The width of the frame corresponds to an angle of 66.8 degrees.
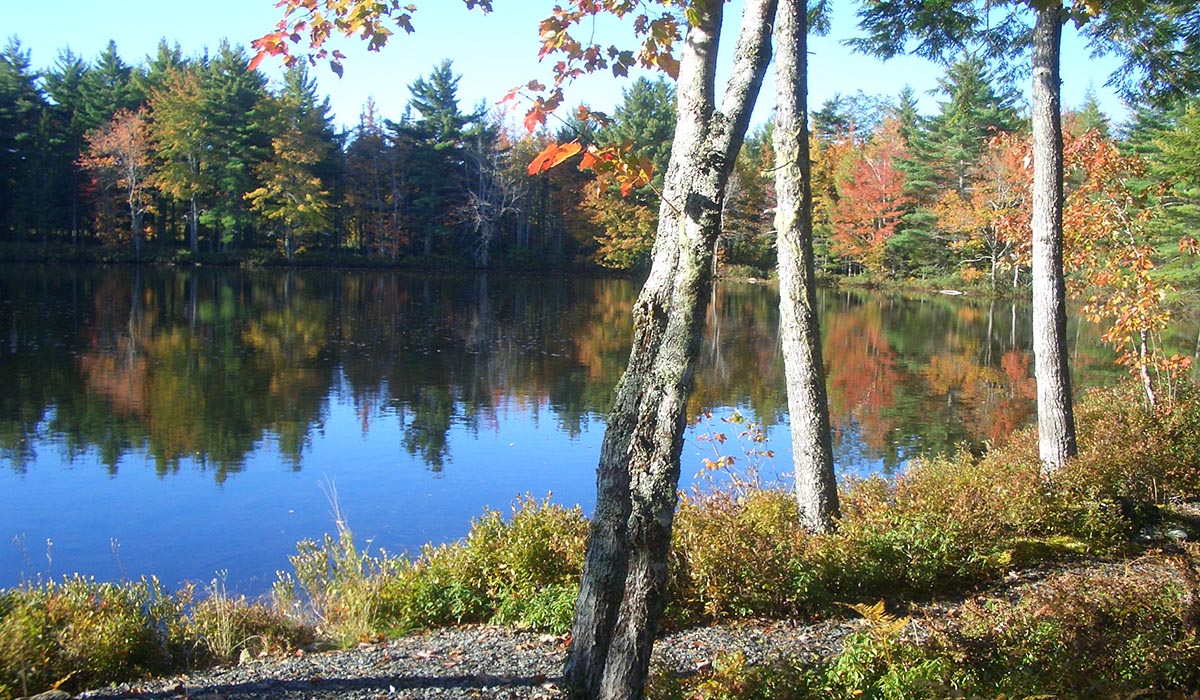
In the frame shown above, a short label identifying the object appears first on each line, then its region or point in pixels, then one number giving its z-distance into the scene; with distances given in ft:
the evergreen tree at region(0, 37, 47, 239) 148.05
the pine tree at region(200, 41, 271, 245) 147.33
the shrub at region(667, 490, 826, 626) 16.35
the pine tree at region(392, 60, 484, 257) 163.53
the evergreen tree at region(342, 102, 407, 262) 165.17
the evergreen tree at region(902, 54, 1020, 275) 143.74
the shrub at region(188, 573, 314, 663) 17.40
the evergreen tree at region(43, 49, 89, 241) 150.61
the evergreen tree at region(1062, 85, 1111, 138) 141.87
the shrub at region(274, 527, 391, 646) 18.02
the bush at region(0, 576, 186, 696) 14.87
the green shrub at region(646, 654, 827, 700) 10.98
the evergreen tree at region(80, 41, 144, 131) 152.97
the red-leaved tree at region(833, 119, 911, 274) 155.43
